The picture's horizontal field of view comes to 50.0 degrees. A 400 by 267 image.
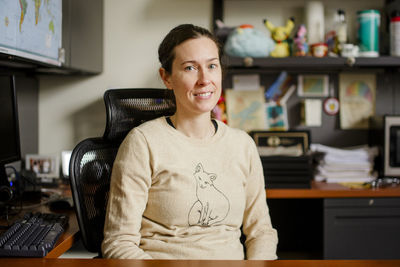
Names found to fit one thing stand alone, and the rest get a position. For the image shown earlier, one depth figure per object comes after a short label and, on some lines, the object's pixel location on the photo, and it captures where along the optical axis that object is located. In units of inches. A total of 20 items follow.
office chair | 57.4
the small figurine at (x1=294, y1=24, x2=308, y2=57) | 88.9
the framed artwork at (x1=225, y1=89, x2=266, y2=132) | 97.7
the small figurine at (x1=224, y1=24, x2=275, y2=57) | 84.5
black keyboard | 45.1
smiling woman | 51.7
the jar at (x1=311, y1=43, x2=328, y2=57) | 87.0
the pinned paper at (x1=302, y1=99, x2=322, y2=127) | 96.4
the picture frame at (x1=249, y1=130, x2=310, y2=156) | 91.7
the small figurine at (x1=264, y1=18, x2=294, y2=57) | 89.8
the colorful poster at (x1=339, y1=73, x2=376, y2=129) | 96.7
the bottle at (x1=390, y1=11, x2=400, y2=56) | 85.7
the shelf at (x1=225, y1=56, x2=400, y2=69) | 84.1
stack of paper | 85.6
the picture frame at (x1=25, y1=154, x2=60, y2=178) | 91.7
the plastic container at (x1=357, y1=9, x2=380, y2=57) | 88.1
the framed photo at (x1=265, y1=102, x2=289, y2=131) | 97.7
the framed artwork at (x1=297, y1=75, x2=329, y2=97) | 97.0
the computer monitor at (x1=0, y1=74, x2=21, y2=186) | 67.2
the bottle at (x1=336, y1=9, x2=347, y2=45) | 90.4
